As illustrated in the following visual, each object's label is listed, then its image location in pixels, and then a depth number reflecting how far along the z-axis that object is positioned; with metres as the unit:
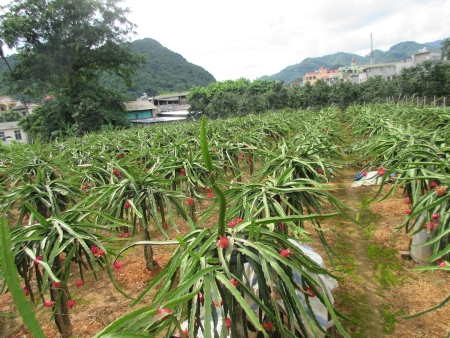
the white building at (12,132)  27.75
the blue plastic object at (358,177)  6.64
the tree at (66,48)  16.61
